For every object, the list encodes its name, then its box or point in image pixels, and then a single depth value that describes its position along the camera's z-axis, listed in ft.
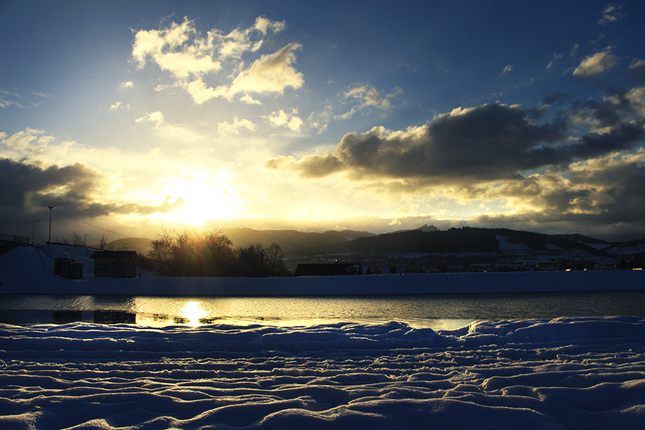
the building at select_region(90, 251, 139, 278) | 121.90
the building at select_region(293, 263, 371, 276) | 176.35
